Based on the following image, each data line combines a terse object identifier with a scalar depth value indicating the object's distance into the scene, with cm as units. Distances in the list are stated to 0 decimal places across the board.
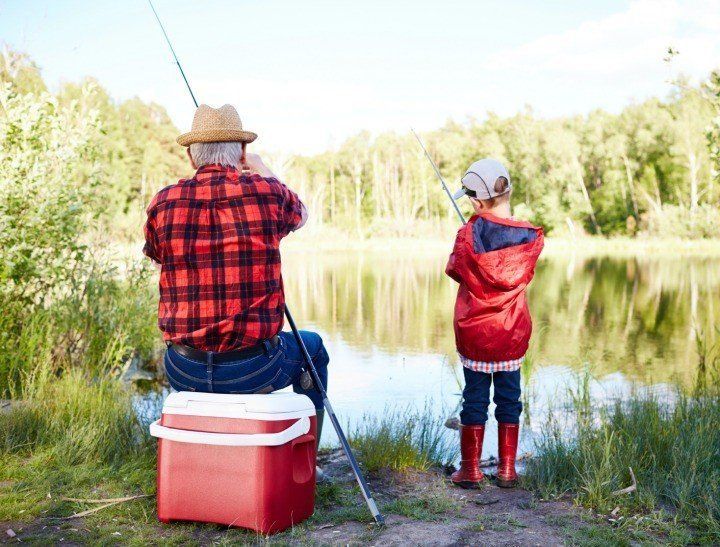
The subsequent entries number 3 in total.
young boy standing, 340
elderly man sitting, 274
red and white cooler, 264
